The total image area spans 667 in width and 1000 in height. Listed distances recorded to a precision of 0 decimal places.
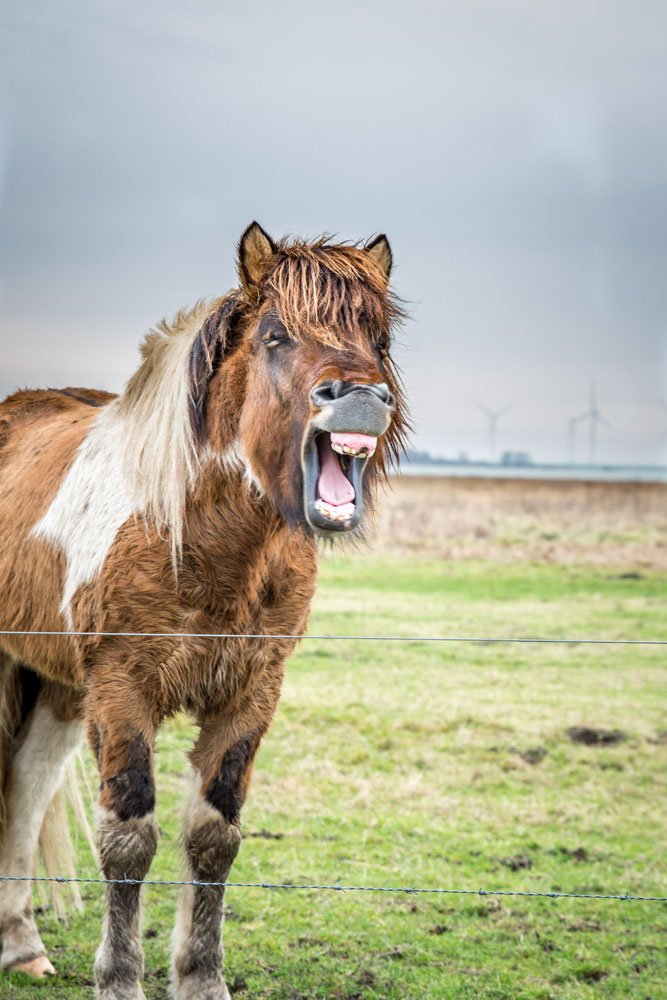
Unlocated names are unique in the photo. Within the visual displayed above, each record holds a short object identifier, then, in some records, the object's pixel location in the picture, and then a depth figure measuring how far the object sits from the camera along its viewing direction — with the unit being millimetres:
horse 5742
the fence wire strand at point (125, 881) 6290
